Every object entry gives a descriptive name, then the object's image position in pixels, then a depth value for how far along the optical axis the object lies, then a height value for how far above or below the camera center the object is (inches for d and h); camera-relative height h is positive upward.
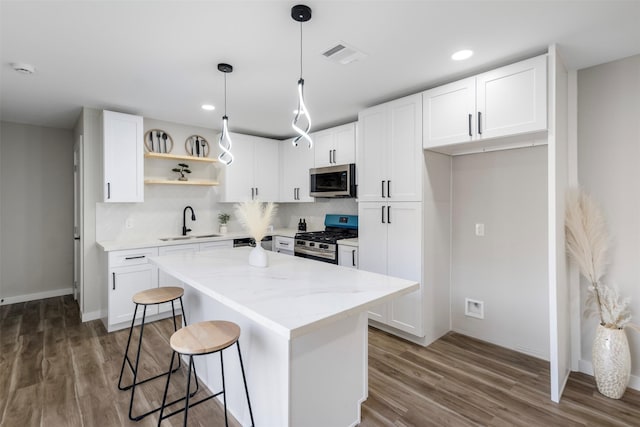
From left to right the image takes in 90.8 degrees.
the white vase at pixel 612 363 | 86.7 -42.1
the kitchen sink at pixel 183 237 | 157.3 -12.8
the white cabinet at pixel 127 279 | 134.6 -29.3
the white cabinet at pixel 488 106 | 89.1 +33.1
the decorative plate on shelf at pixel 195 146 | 175.6 +37.4
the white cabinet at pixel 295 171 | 182.7 +24.9
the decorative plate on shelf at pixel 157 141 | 160.8 +37.3
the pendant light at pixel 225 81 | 99.9 +45.9
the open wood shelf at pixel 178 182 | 155.6 +16.0
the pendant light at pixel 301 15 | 69.4 +44.5
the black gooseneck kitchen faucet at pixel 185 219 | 173.6 -3.5
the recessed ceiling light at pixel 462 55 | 90.7 +46.0
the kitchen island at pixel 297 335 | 56.6 -26.8
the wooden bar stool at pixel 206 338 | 60.9 -25.8
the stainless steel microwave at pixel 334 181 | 151.3 +15.8
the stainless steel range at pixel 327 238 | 150.6 -12.8
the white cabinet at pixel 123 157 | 139.9 +25.5
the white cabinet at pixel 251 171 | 180.9 +24.6
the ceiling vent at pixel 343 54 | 84.5 +43.9
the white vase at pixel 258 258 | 90.0 -13.1
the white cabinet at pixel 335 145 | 155.0 +34.5
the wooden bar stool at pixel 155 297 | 89.3 -24.5
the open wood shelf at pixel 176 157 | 155.6 +28.8
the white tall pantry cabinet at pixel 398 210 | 118.3 +0.8
